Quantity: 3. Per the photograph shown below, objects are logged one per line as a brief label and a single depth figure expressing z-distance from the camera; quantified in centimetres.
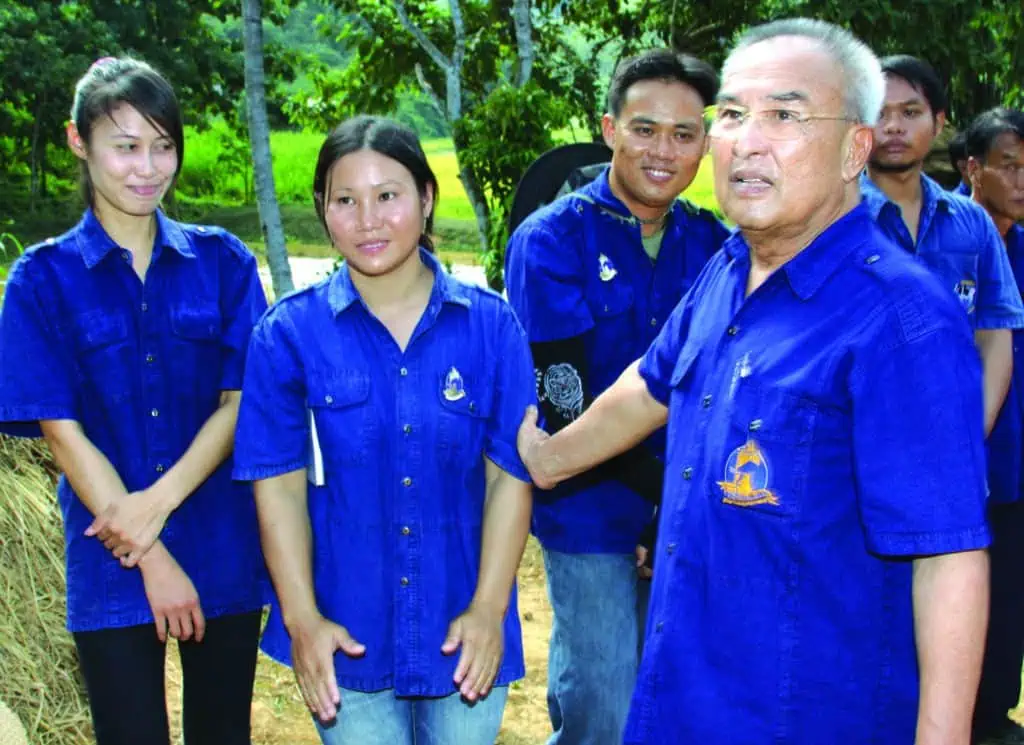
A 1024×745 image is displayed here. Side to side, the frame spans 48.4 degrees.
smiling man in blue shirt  325
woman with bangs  282
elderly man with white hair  186
